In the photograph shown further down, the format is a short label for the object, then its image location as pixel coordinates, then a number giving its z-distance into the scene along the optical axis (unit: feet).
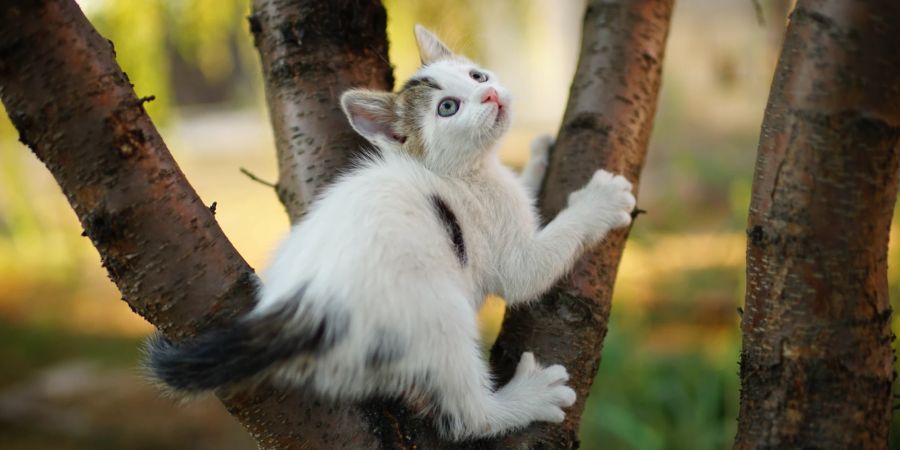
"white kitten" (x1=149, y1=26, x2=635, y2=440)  3.29
